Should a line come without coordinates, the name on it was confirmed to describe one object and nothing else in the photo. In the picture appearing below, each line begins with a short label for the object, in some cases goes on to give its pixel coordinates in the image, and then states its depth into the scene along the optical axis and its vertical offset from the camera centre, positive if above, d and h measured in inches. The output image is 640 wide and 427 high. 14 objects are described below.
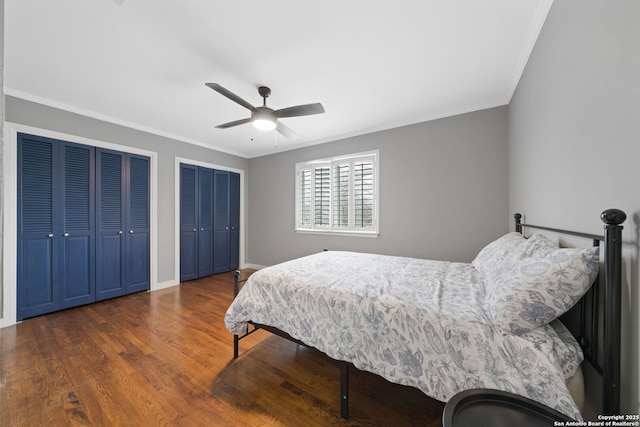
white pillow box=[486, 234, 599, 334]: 46.3 -13.9
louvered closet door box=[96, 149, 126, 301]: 138.3 -6.9
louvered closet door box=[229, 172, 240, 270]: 207.6 -7.6
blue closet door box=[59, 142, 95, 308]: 126.7 -7.1
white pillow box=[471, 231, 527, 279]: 73.4 -12.6
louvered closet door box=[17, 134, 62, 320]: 115.1 -8.5
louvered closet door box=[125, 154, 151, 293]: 149.4 -8.1
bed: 46.1 -23.7
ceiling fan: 95.9 +37.4
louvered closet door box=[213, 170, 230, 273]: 195.8 -8.4
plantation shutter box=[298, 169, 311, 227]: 189.5 +9.6
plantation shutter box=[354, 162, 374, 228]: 160.4 +10.8
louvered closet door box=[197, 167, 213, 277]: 185.3 -7.1
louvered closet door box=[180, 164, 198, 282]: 175.0 -7.4
